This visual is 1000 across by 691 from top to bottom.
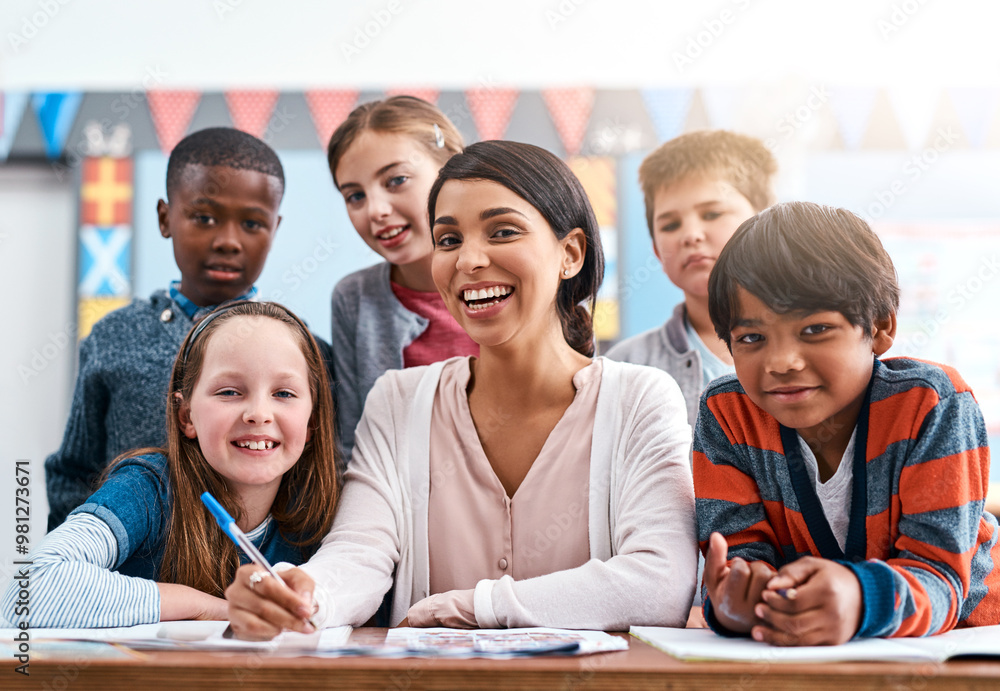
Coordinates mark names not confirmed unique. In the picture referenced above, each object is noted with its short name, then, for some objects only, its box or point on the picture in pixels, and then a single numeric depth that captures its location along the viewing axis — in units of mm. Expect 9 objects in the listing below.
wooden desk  726
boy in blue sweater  1550
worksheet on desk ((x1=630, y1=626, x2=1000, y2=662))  770
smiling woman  1115
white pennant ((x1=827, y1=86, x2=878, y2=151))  3484
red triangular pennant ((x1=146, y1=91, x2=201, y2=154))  3441
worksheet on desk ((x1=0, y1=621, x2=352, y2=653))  828
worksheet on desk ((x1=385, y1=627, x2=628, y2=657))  795
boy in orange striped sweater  895
